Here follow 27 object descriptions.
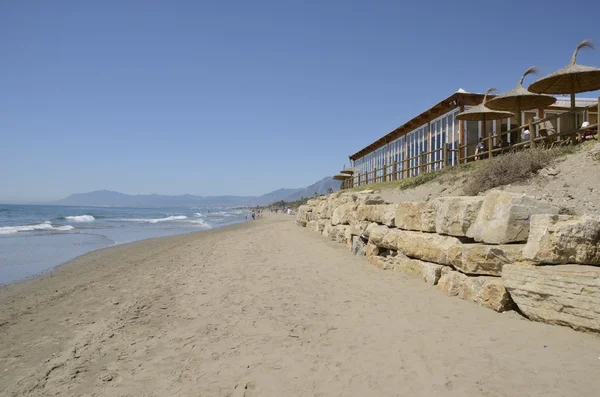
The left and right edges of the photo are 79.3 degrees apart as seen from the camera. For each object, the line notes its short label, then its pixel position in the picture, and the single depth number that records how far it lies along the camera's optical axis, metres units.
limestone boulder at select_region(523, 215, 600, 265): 3.93
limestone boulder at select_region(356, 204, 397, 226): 8.35
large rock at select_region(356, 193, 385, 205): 10.59
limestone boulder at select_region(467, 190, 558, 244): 4.85
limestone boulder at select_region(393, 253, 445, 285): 6.19
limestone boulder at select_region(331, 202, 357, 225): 11.49
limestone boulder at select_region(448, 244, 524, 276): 4.74
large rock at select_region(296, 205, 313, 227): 21.12
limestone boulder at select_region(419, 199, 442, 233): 6.63
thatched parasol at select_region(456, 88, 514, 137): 13.33
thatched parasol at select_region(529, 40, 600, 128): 10.27
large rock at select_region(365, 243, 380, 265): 8.48
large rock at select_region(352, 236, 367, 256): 9.69
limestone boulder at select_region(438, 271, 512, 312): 4.64
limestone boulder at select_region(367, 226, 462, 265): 6.03
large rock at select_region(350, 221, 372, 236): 9.90
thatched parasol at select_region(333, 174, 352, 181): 34.28
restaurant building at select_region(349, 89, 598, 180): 15.96
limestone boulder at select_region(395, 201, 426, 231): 7.15
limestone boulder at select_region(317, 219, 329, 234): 16.06
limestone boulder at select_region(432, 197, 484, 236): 5.66
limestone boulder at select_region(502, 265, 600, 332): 3.57
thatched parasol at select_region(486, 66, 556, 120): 11.84
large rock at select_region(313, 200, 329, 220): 16.16
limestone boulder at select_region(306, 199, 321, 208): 20.10
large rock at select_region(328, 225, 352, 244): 11.94
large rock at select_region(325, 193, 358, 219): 12.67
